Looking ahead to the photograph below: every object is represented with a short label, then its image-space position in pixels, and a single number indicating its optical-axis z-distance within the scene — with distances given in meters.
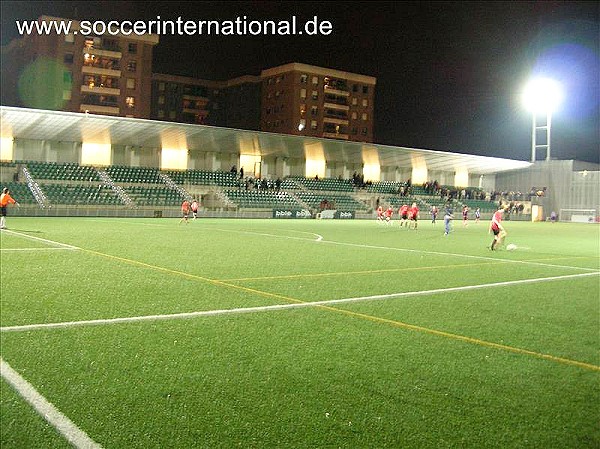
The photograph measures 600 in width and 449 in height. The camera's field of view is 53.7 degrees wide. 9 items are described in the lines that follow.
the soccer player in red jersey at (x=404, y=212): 37.47
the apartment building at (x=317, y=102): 113.31
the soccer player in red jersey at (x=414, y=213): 33.02
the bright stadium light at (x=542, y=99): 60.88
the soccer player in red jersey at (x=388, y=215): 42.48
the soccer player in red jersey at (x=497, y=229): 20.27
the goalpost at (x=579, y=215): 64.88
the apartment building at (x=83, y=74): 89.06
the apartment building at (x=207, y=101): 121.62
